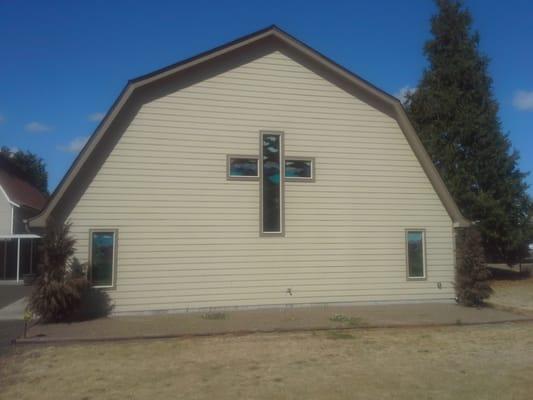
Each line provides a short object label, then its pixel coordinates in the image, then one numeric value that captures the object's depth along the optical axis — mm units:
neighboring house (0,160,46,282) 28219
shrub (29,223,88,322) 12281
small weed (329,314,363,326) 12055
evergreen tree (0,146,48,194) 60938
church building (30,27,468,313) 13672
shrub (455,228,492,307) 15375
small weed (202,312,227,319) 13078
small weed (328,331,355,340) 10531
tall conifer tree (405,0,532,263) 25828
